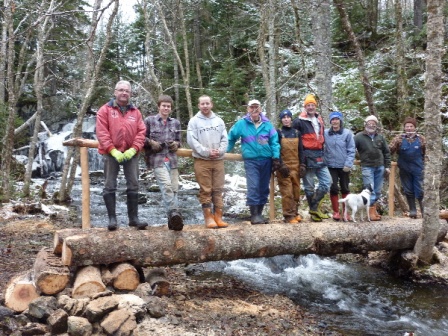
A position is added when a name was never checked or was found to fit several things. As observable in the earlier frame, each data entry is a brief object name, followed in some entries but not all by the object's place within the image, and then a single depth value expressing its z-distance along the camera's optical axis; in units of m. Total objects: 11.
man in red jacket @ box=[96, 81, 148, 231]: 5.31
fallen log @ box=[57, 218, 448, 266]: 5.26
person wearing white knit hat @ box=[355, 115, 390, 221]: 7.60
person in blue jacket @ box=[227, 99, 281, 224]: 6.58
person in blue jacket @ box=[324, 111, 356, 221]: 7.31
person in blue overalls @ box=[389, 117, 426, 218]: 7.92
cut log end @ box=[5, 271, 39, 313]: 4.68
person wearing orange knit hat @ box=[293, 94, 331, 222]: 7.06
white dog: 7.10
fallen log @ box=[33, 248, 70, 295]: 4.79
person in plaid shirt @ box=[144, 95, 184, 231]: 5.87
